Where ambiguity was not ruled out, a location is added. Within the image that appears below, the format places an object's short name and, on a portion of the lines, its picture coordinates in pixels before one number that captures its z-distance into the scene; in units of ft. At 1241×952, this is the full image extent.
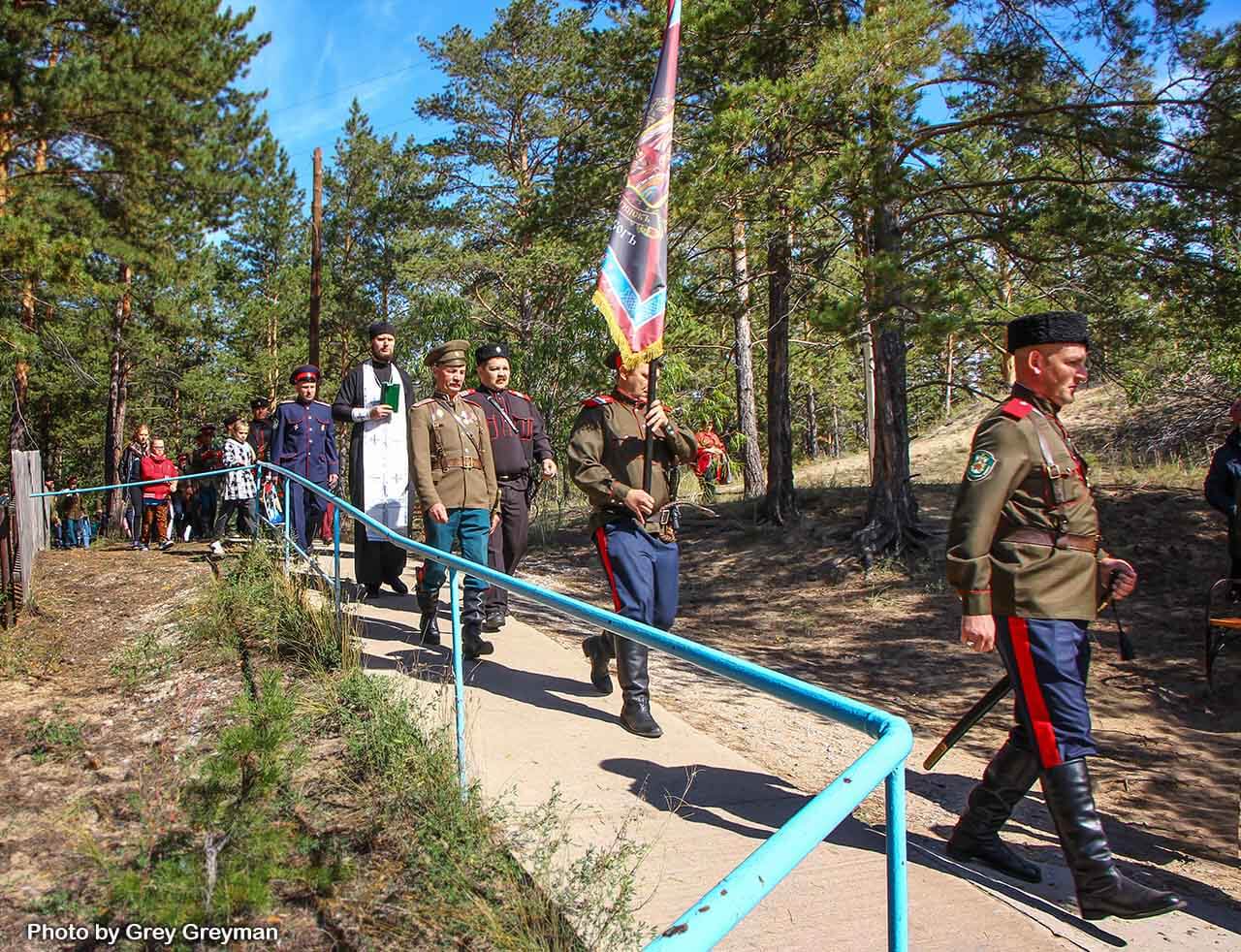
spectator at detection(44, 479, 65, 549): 68.31
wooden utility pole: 71.61
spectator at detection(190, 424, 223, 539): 45.06
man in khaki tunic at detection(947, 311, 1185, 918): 10.66
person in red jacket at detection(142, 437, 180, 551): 43.55
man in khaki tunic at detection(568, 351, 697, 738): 15.26
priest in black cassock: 24.30
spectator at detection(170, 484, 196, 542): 50.83
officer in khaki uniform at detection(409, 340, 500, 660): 19.15
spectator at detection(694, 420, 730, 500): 47.19
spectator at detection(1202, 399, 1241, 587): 21.59
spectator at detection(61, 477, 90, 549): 71.67
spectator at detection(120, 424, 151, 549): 44.91
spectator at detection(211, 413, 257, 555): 33.24
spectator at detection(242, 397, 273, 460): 36.33
